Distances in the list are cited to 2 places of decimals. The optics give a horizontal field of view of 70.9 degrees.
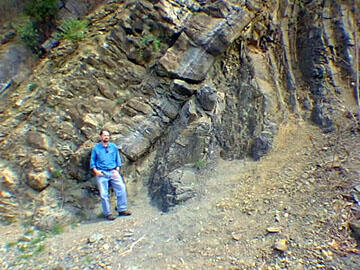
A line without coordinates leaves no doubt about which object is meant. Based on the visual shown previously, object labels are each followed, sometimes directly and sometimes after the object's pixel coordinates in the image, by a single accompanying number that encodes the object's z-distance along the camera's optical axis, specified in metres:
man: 5.04
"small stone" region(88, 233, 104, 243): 4.34
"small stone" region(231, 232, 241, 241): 3.84
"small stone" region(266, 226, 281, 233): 3.72
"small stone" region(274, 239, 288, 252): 3.40
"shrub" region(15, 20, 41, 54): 8.27
